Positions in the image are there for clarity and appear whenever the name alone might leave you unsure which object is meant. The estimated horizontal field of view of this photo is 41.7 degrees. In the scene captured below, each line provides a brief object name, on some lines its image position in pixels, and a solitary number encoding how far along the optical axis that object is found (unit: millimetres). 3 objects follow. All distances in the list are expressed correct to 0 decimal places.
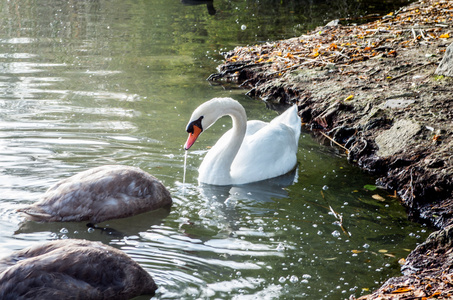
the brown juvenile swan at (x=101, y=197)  6332
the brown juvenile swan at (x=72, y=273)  4461
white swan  7750
